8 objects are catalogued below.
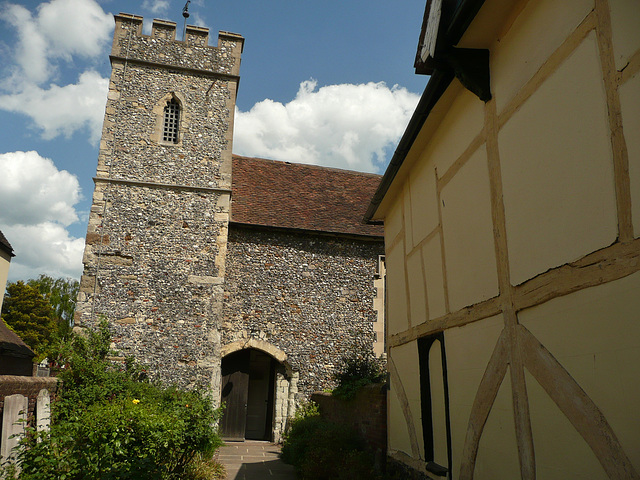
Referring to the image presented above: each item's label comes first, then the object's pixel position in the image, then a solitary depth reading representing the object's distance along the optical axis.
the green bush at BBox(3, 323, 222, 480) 4.54
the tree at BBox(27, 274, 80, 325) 35.28
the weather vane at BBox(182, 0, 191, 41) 13.12
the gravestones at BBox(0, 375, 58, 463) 4.70
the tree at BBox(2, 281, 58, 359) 29.89
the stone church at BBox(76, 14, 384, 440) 10.48
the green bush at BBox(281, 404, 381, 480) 6.54
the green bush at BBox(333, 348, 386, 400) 9.27
